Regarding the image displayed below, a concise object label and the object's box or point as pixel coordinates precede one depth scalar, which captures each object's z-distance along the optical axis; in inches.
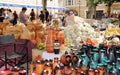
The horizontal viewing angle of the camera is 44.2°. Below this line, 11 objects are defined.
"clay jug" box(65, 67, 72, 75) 66.2
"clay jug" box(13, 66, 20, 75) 60.8
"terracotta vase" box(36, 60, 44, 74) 68.6
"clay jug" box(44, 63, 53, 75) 67.1
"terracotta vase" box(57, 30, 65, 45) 109.8
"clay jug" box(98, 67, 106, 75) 66.8
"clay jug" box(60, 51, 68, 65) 76.4
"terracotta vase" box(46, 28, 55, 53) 105.6
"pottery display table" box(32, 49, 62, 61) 102.5
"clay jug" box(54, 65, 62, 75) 67.2
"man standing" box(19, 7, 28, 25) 193.7
